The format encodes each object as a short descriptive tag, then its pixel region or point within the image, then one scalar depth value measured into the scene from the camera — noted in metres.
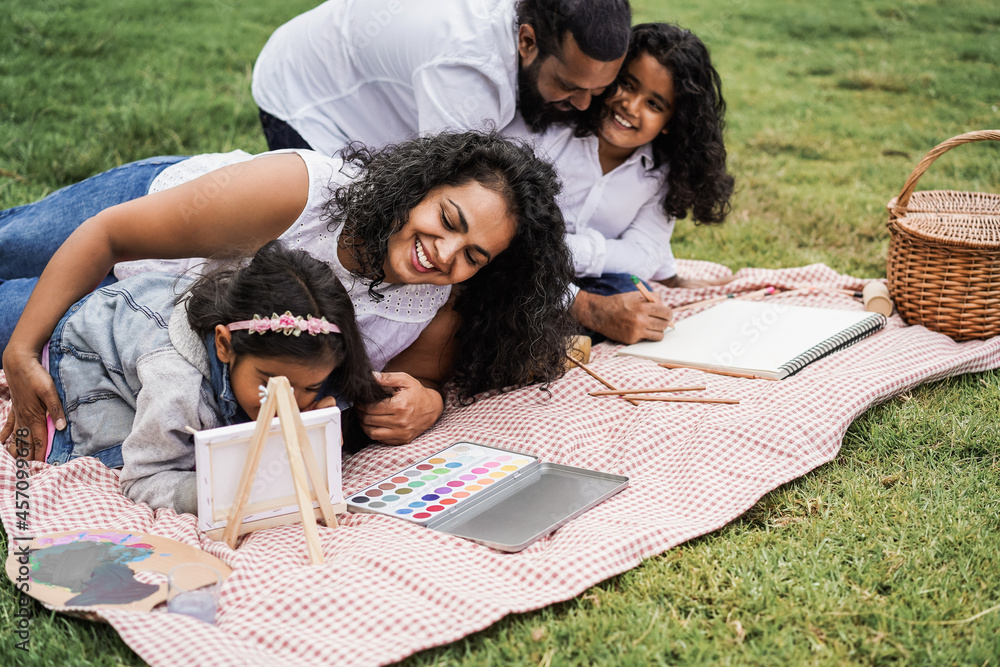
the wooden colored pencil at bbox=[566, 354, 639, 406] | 2.95
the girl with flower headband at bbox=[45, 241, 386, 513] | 2.09
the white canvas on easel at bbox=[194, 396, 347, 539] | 1.91
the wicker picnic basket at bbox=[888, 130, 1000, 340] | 3.27
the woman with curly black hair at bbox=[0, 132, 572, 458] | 2.40
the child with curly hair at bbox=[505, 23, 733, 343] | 3.30
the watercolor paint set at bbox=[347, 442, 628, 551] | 2.12
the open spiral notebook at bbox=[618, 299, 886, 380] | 3.10
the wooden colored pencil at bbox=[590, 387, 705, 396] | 2.89
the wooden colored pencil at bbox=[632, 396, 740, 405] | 2.80
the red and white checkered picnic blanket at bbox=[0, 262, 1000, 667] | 1.68
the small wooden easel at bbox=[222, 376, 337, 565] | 1.86
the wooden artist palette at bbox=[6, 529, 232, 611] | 1.76
